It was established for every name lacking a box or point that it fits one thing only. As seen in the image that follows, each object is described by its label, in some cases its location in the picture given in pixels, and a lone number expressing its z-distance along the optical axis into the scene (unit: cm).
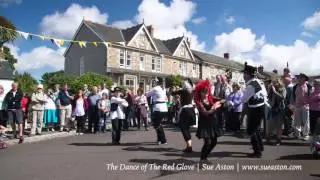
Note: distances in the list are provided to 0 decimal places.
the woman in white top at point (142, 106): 1156
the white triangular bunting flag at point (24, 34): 1160
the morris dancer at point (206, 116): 548
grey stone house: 2957
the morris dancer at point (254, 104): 597
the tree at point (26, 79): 2198
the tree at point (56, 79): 2627
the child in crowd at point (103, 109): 1082
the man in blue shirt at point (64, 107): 1063
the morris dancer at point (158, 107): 763
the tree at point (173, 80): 3153
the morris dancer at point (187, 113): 665
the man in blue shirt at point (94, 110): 1091
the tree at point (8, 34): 1157
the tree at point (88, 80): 2449
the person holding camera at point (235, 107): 968
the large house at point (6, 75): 2502
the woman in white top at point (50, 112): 1057
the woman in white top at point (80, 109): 1070
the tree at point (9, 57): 3820
